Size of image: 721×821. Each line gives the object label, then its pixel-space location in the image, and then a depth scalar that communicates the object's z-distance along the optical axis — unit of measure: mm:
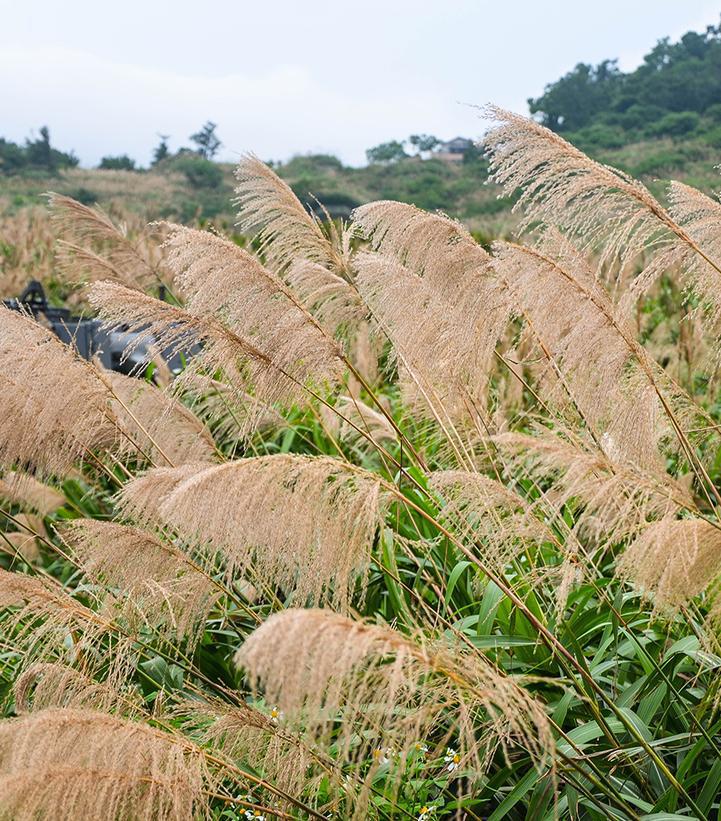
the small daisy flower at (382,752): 2017
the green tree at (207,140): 57281
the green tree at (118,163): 52406
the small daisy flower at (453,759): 2518
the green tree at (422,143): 56188
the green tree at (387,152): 57812
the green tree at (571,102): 53406
